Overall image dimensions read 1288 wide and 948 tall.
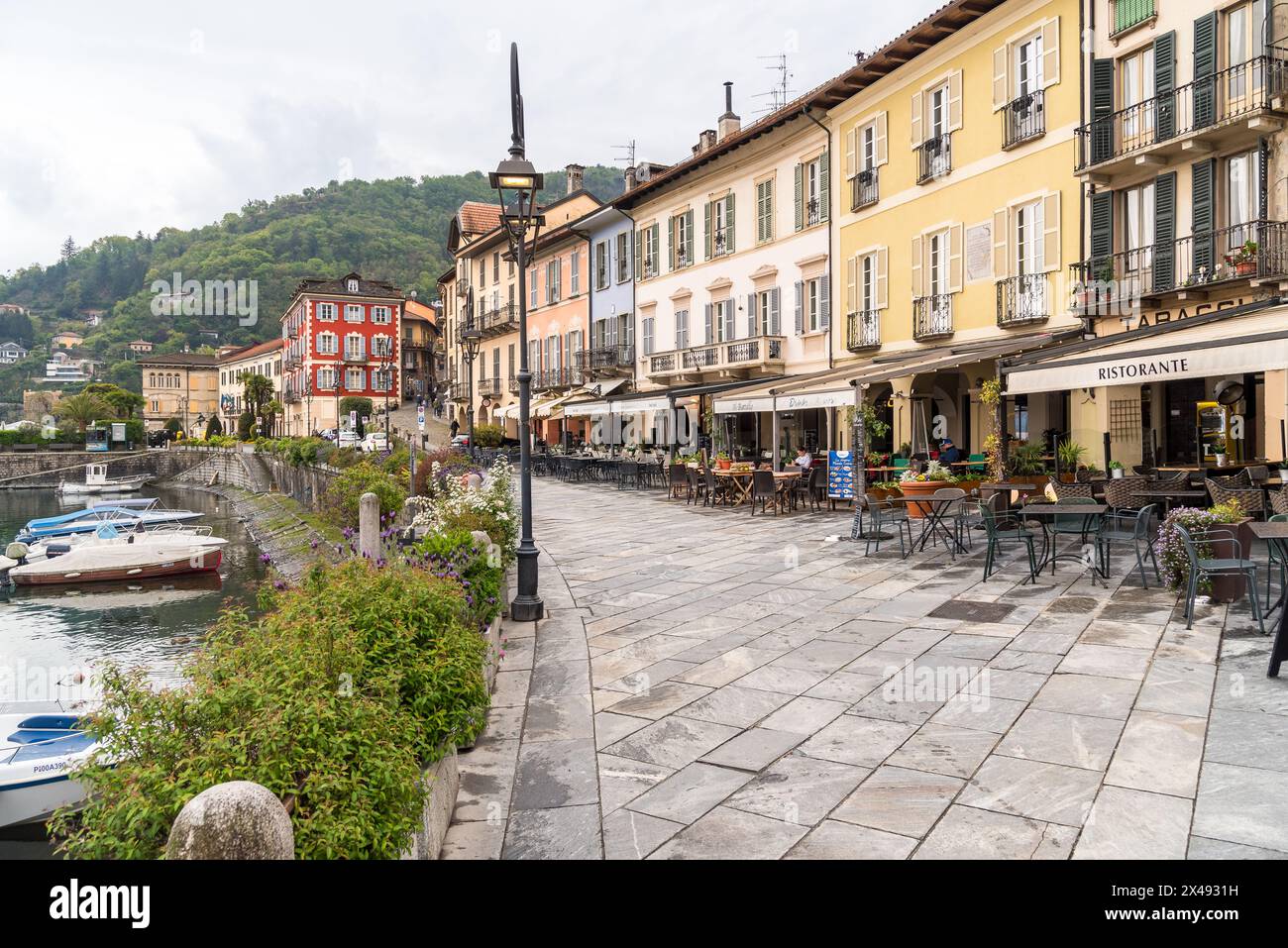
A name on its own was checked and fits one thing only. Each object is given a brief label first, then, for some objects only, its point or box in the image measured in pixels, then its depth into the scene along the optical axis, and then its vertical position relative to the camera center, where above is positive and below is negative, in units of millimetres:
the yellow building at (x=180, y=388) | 81812 +7040
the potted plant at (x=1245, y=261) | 12273 +2575
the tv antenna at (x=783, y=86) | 26844 +11311
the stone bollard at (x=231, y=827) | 2049 -889
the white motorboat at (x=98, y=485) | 50188 -1385
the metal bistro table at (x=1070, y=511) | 8312 -647
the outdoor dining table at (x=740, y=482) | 17609 -673
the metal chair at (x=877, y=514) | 10805 -849
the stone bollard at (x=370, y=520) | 9344 -710
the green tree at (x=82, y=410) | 64125 +3910
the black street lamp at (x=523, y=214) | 7891 +2281
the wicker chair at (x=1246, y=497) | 8945 -585
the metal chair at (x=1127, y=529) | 8023 -876
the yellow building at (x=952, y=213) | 15391 +4776
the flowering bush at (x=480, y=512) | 8773 -620
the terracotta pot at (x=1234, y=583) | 7132 -1185
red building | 61688 +8401
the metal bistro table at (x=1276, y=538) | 5090 -713
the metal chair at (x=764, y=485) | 15664 -649
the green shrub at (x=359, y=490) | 16344 -670
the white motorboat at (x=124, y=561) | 21828 -2546
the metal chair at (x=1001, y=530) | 8500 -890
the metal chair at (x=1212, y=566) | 6452 -957
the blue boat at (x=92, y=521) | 25266 -1783
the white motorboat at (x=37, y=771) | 6250 -2252
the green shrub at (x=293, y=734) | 2475 -917
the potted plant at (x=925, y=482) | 12758 -530
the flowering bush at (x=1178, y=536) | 7070 -811
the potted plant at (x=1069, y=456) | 13852 -187
